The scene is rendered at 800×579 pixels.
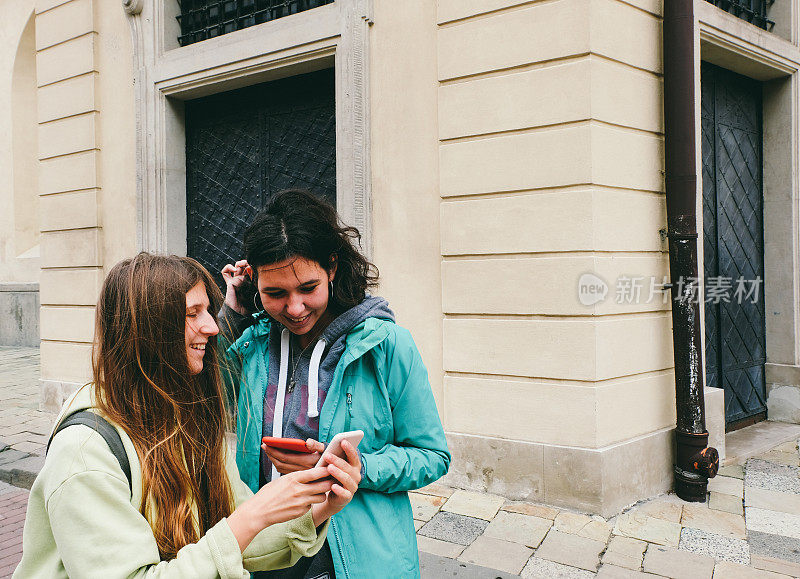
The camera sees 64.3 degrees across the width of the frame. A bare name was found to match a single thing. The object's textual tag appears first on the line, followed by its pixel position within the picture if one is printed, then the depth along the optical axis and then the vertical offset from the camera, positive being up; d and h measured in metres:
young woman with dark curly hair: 1.84 -0.32
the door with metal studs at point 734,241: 6.07 +0.32
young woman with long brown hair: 1.22 -0.41
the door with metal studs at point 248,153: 6.07 +1.29
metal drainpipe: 4.68 +0.40
